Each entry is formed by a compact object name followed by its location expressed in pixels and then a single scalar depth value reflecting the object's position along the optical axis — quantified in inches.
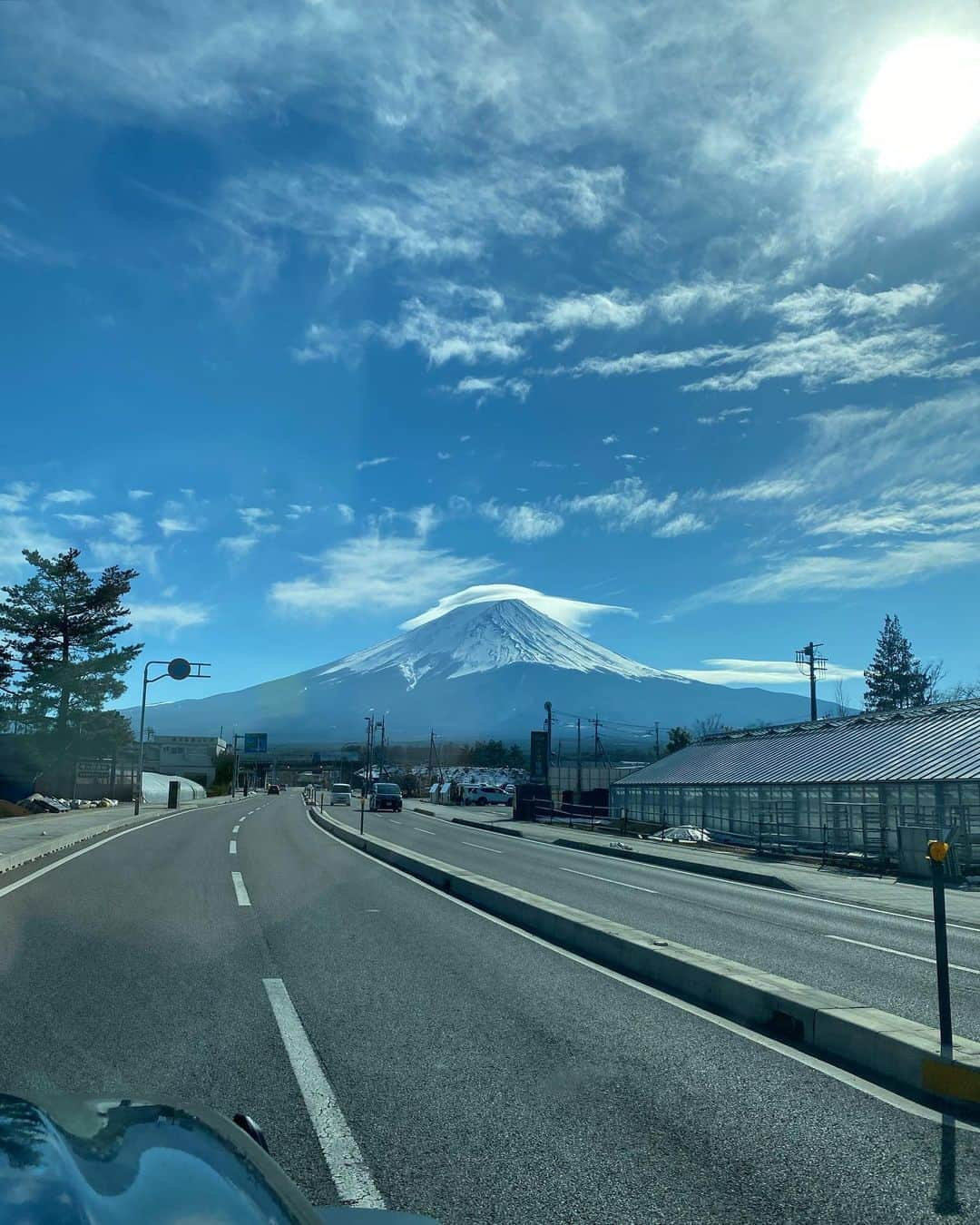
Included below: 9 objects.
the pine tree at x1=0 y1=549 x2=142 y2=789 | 1909.4
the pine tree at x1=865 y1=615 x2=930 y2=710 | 3216.0
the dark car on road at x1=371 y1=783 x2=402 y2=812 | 2342.5
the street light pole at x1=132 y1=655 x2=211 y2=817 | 1636.3
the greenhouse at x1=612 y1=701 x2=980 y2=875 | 1034.7
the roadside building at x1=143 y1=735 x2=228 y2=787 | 4675.2
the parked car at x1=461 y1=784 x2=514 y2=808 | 3075.8
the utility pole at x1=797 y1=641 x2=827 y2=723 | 2402.6
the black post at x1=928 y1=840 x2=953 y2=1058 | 211.0
